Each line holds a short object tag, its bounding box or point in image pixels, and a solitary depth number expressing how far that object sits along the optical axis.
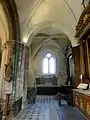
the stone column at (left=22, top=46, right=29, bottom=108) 4.01
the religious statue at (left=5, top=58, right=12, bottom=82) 3.19
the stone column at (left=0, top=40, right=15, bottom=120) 3.20
